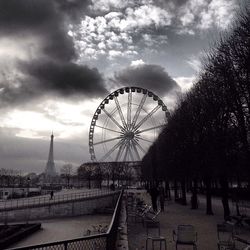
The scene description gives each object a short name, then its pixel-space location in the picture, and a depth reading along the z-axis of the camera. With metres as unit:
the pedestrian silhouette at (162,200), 23.52
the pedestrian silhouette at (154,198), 23.04
